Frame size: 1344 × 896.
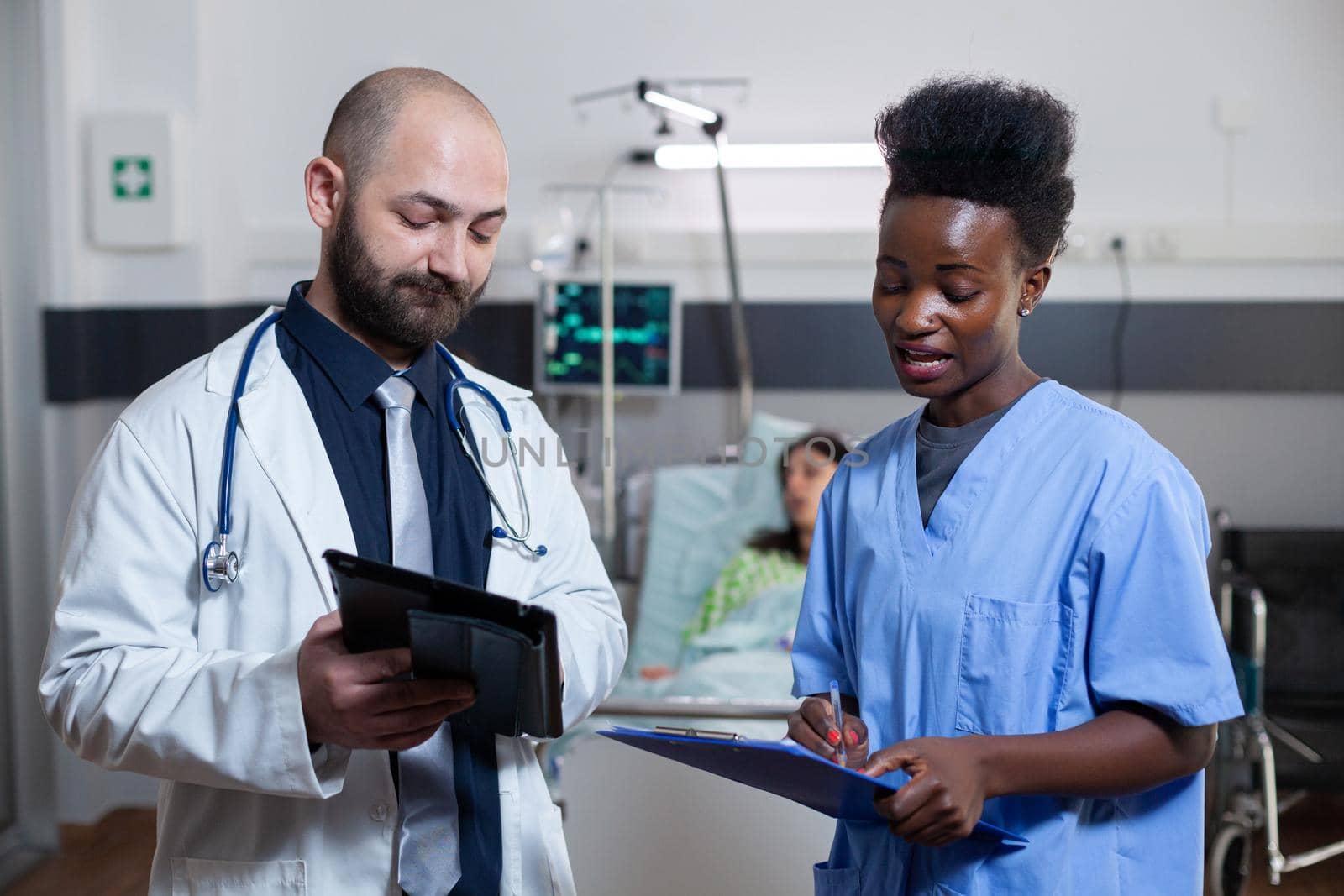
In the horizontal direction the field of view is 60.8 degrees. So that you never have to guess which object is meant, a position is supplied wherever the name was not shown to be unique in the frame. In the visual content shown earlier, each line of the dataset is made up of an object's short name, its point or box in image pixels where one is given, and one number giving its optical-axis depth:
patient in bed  2.68
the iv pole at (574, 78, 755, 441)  2.43
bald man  0.96
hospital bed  1.56
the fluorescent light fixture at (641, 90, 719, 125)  2.33
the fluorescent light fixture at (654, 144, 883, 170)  2.67
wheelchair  2.33
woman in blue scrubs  0.91
